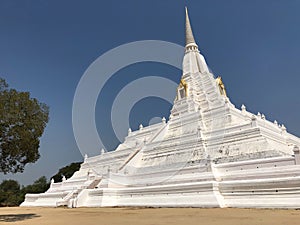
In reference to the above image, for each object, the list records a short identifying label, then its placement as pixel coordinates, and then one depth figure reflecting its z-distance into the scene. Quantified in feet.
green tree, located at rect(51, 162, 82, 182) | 196.69
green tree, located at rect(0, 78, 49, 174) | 45.89
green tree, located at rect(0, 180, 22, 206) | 155.12
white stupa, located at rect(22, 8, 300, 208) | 53.21
